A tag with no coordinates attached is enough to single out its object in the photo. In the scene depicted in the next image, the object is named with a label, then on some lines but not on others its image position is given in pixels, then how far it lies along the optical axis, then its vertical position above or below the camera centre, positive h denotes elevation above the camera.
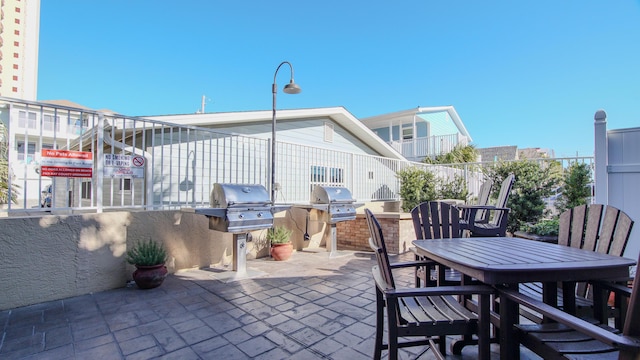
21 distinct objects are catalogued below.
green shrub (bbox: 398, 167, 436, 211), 7.51 -0.05
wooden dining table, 1.51 -0.49
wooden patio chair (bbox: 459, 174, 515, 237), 4.12 -0.56
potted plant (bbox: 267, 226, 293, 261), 5.12 -1.10
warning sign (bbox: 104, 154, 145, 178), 3.67 +0.28
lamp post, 5.43 +1.77
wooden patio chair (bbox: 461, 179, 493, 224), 4.71 -0.35
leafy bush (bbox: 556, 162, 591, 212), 5.21 -0.01
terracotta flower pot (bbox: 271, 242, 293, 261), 5.12 -1.24
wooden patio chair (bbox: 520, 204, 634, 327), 1.97 -0.43
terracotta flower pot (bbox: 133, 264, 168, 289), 3.53 -1.17
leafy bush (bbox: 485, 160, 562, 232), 5.66 -0.11
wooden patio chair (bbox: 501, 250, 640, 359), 0.98 -0.78
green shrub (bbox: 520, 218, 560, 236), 4.61 -0.76
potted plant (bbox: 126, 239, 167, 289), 3.54 -1.03
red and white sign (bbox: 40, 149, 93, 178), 3.08 +0.27
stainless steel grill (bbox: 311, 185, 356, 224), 5.22 -0.35
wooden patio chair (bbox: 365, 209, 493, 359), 1.55 -0.80
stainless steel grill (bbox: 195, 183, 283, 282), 3.83 -0.39
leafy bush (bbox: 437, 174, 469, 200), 7.52 -0.14
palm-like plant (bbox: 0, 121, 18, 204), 3.51 +0.13
